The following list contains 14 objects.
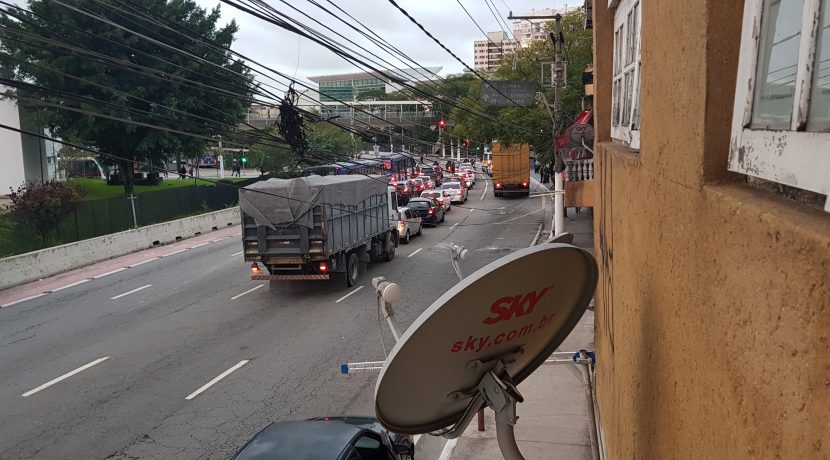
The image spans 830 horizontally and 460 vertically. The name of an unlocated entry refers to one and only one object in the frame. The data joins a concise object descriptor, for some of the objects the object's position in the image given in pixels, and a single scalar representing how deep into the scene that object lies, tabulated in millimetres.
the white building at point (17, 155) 35469
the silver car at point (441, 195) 34531
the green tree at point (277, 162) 44472
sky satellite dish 2953
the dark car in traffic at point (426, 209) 30400
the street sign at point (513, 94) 23516
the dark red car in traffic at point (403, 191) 40219
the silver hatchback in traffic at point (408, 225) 25247
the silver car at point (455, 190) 40969
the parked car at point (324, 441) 6137
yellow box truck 41062
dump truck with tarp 16203
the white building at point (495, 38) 185562
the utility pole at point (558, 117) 18906
